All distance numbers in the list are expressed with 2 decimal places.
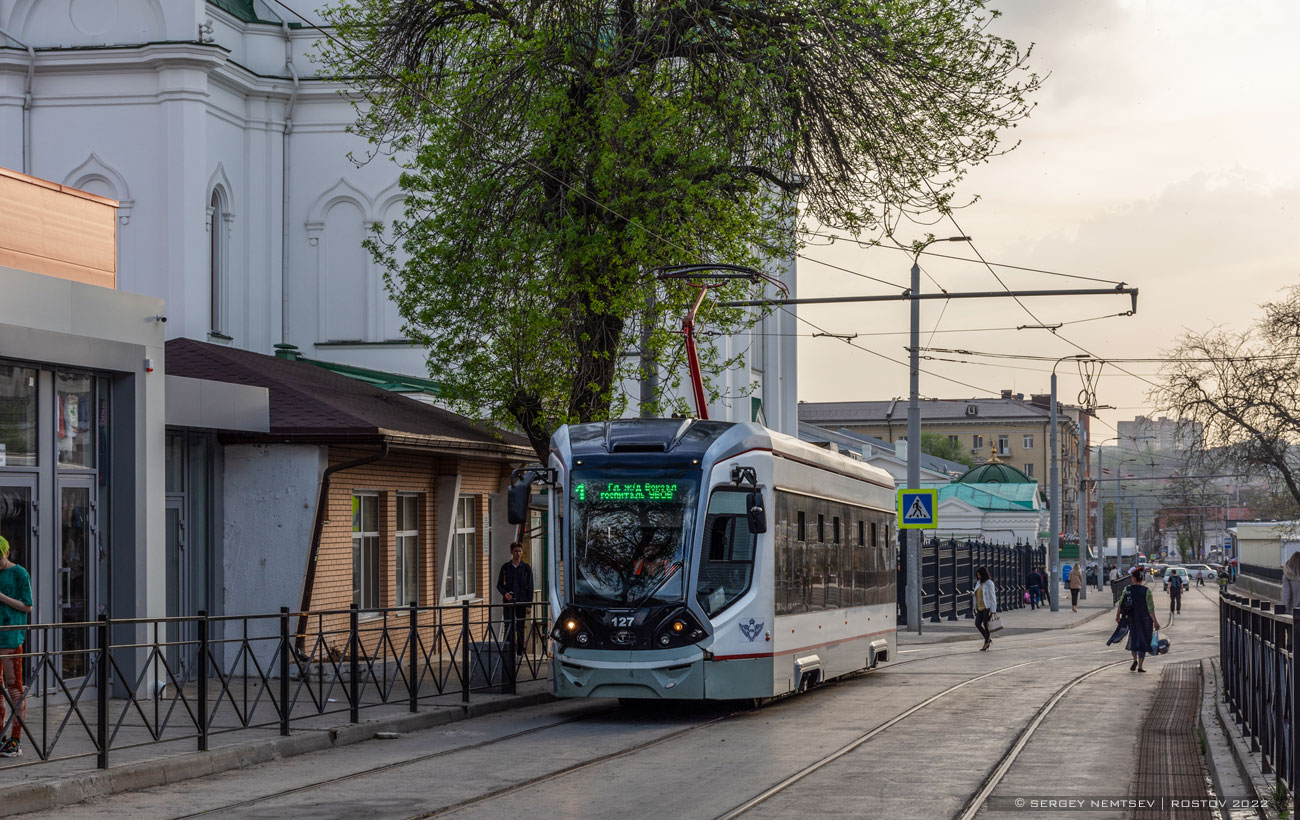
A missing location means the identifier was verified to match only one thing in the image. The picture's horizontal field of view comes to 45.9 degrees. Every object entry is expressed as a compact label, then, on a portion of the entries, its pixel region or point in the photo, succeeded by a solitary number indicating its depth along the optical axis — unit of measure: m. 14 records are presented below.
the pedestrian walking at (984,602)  31.25
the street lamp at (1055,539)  49.72
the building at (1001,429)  125.25
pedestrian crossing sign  31.25
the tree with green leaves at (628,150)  20.03
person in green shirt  11.45
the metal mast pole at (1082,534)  63.99
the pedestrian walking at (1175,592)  54.47
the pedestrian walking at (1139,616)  23.94
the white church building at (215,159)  26.47
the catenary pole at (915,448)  31.47
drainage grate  10.61
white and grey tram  15.48
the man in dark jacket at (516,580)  21.50
